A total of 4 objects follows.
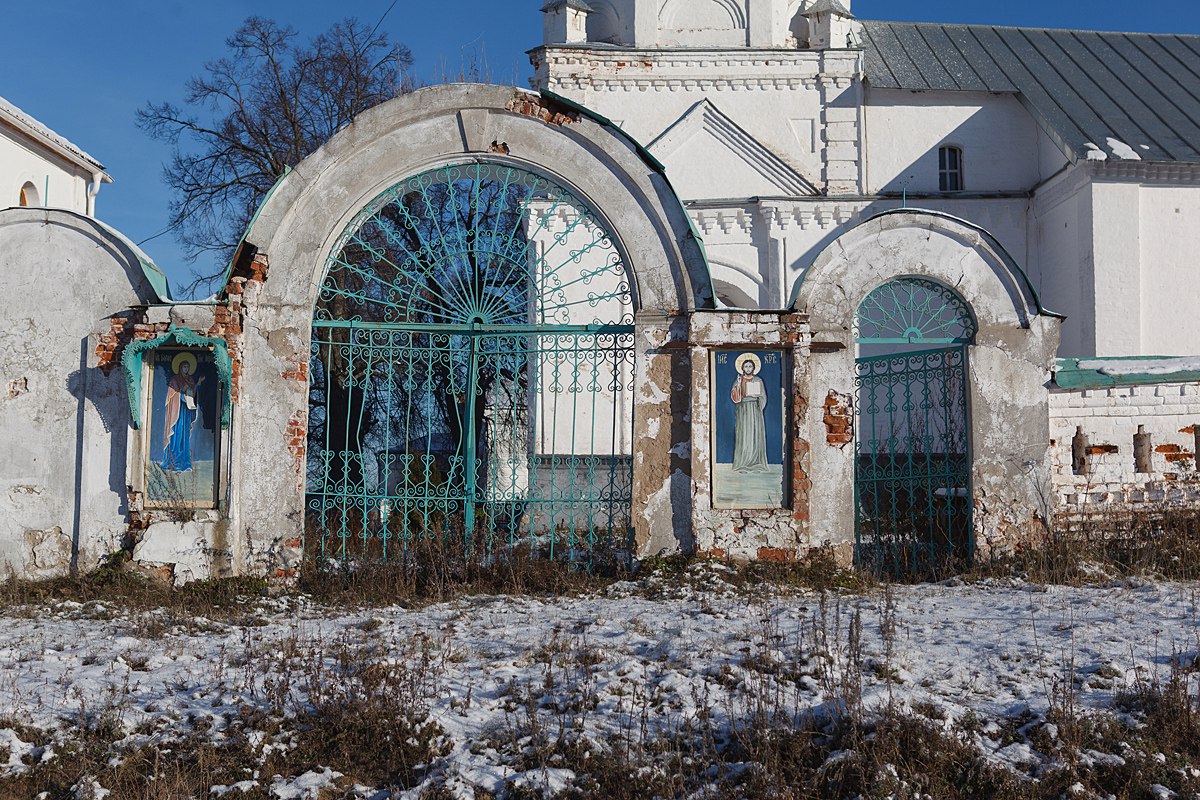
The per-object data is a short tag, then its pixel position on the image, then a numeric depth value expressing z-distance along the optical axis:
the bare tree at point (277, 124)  18.86
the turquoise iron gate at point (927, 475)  8.90
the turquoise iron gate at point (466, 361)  8.61
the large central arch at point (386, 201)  8.57
